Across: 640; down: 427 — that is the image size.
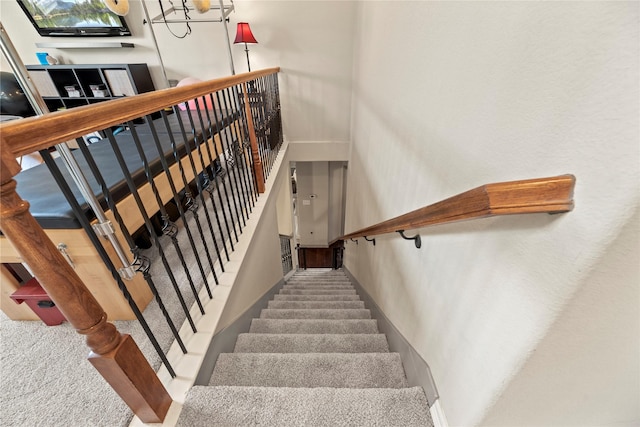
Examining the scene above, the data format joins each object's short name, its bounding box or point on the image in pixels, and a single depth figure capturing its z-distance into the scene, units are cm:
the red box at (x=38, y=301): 119
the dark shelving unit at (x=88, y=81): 372
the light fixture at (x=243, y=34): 319
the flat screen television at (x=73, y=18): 355
